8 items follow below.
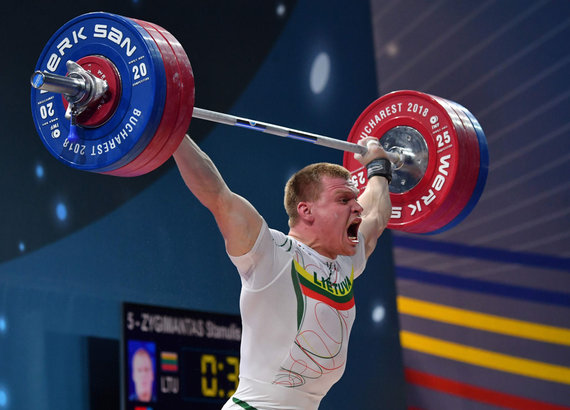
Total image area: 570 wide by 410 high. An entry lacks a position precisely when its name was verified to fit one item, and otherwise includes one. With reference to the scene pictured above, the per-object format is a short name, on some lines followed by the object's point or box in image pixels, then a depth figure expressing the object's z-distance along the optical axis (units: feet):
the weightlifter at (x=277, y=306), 18.25
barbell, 17.61
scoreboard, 29.01
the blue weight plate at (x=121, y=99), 17.56
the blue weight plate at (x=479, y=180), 24.31
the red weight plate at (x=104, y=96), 18.17
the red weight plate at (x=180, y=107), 17.92
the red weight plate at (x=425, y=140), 23.98
